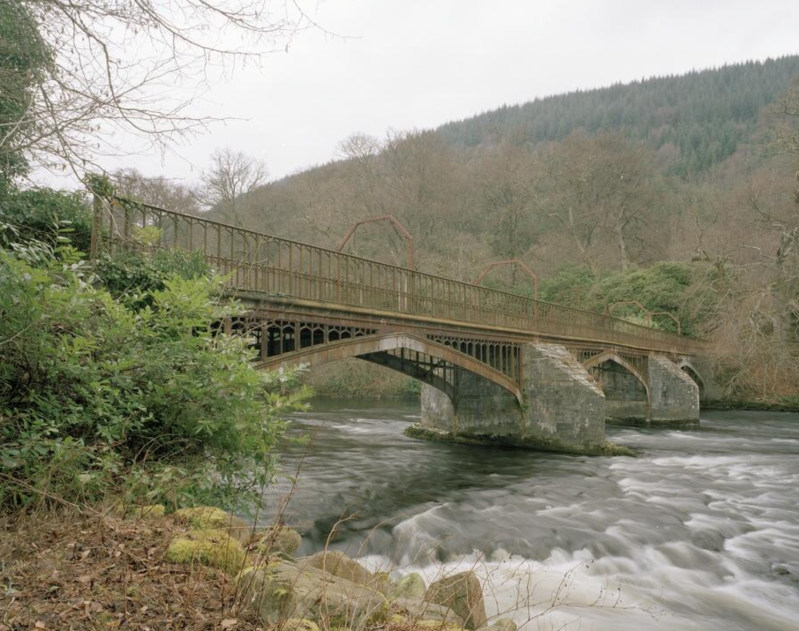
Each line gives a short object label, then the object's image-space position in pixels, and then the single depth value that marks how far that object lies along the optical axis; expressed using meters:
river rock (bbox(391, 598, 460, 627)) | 3.43
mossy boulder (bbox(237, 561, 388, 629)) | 2.92
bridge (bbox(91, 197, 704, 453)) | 9.20
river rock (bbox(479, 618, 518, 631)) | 3.92
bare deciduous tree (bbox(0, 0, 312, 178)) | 4.37
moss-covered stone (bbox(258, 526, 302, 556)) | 4.37
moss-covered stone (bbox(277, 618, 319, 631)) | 2.75
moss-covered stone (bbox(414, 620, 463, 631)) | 3.20
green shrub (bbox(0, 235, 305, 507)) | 3.81
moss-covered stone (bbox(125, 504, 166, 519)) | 3.95
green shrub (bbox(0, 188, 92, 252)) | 8.30
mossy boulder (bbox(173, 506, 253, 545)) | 4.03
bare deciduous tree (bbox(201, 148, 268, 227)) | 30.42
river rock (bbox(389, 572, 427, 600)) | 4.13
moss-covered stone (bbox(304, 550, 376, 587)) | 4.19
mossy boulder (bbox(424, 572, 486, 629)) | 4.12
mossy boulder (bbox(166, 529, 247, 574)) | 3.38
